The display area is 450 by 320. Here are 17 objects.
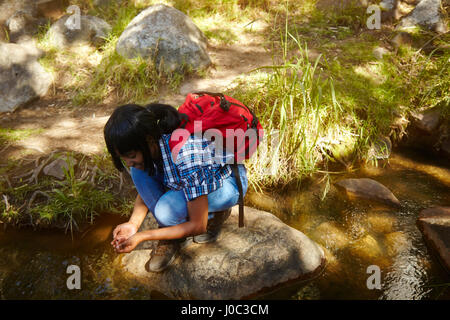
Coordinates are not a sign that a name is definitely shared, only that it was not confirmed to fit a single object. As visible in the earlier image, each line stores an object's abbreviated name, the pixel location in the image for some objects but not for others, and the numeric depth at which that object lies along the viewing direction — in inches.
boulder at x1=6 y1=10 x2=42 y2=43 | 217.3
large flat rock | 89.1
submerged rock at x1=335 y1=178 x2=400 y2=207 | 119.5
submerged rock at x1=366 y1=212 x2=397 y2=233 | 110.1
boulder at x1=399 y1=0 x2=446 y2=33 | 183.9
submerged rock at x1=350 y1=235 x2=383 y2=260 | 100.6
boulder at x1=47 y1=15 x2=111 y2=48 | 209.0
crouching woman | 66.2
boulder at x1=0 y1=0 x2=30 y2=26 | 234.1
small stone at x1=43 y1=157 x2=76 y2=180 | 124.9
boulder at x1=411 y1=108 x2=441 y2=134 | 145.9
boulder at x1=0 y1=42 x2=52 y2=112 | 179.8
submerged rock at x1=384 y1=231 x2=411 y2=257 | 101.8
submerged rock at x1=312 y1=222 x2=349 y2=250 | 105.7
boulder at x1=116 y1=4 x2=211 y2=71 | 186.2
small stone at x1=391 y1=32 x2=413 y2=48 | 182.5
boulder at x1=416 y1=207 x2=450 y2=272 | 96.8
